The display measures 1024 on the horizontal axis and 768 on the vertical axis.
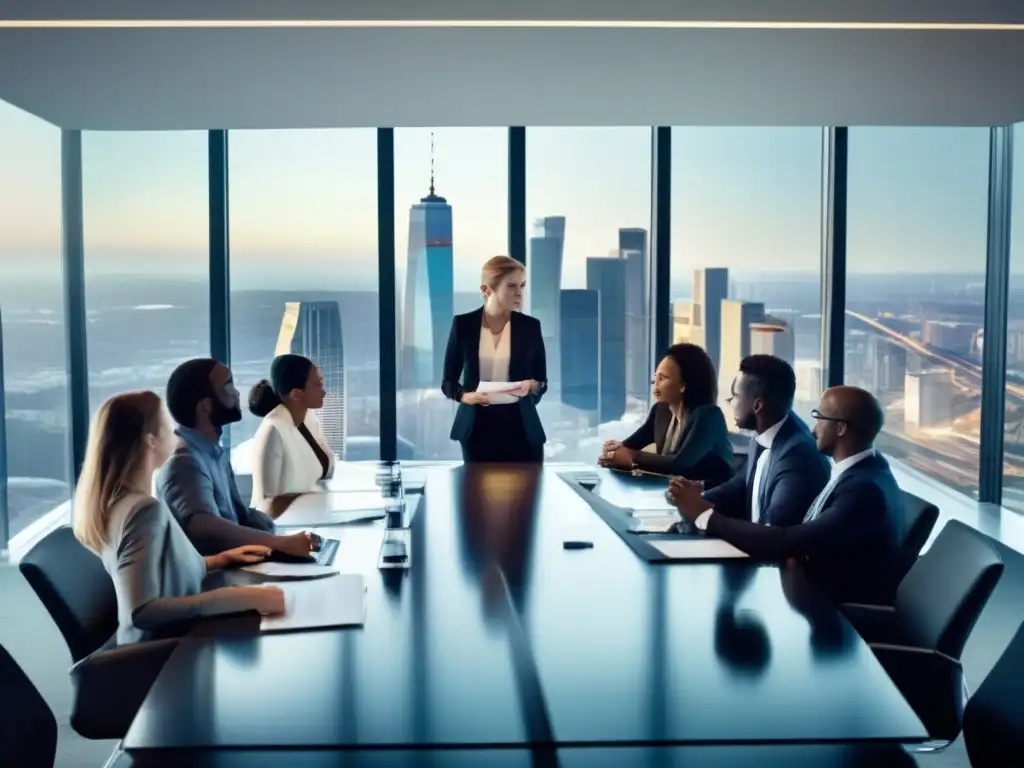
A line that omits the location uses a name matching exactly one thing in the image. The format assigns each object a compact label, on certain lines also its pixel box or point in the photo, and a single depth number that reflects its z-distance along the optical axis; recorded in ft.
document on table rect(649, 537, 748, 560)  10.93
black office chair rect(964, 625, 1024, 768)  8.77
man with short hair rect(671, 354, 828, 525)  12.26
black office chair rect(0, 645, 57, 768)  7.96
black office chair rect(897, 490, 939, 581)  12.31
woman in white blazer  14.46
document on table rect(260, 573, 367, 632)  8.82
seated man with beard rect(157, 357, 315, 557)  11.02
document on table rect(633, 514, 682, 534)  12.17
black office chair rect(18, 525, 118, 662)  9.98
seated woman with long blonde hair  9.14
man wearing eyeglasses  11.15
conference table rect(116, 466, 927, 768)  6.80
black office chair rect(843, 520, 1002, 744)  10.00
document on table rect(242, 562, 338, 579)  10.27
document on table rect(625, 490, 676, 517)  13.17
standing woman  17.99
